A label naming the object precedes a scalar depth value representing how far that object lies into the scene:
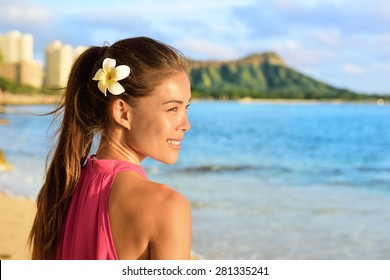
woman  1.15
